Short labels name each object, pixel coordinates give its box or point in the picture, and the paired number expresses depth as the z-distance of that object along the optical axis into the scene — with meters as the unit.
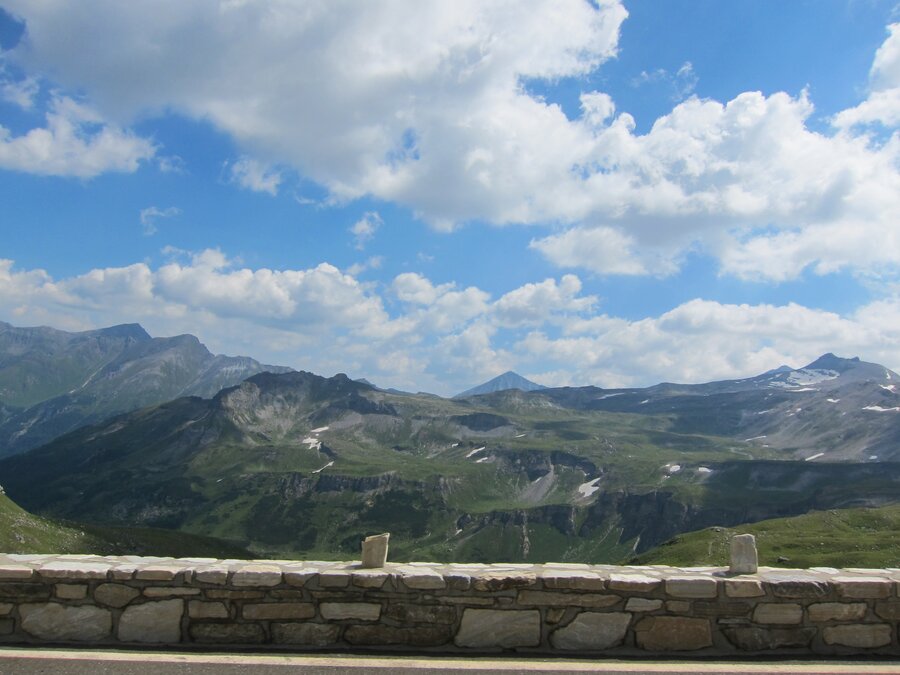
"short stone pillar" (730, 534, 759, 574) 10.30
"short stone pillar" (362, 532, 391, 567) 10.46
